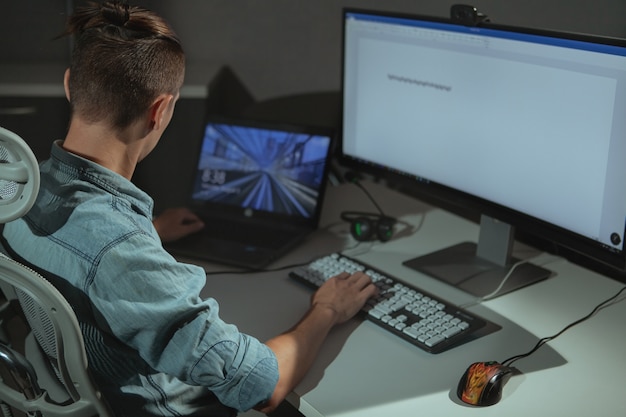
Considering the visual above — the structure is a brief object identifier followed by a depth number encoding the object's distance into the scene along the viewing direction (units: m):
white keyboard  1.37
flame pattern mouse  1.21
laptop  1.81
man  1.08
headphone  1.79
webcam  1.49
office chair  0.99
